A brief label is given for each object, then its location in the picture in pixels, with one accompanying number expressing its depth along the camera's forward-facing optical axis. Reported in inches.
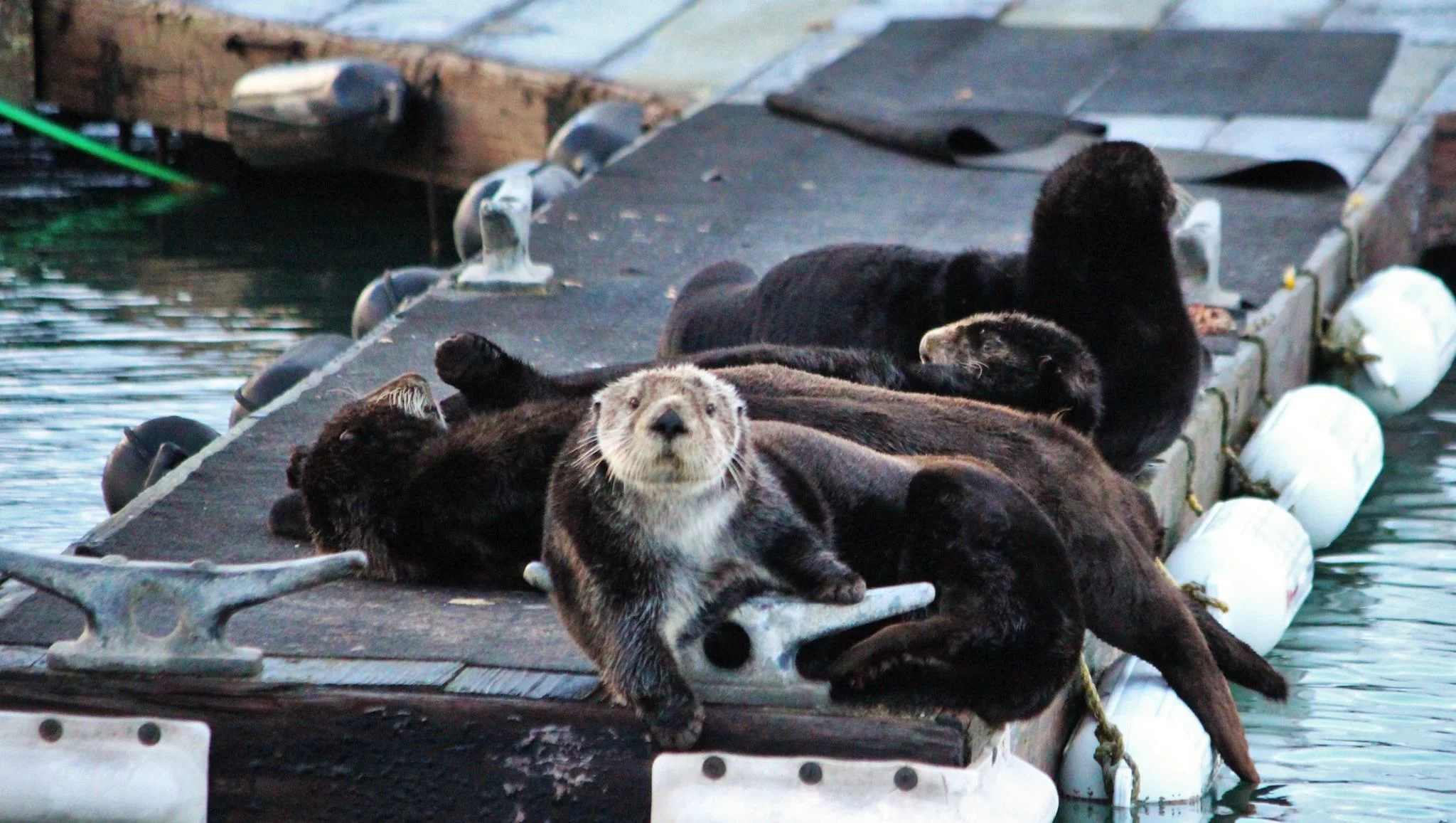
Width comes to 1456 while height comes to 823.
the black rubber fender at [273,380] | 530.9
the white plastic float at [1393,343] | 609.9
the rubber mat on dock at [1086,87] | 708.7
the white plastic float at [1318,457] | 507.5
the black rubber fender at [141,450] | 483.2
